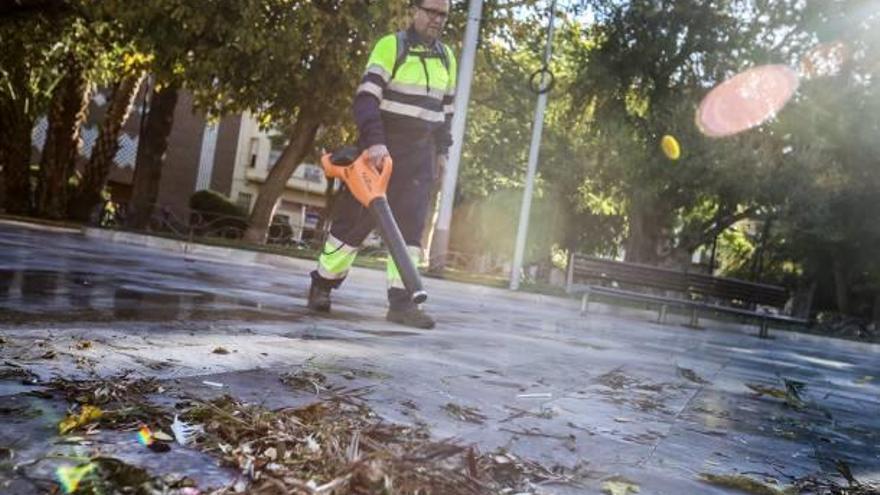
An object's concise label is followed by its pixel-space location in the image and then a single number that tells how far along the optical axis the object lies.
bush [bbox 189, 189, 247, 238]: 23.94
